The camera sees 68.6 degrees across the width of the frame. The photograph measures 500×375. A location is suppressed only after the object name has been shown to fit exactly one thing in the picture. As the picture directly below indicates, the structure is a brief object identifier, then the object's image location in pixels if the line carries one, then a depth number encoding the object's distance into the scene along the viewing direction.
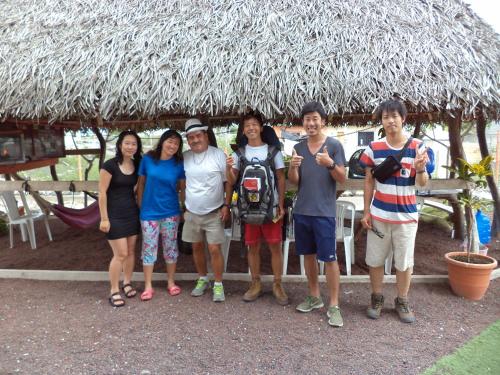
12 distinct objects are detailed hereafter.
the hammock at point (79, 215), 4.16
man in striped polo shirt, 2.48
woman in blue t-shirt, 2.92
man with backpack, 2.66
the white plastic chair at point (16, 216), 4.55
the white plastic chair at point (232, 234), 3.60
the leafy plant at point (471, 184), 3.07
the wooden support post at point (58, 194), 5.76
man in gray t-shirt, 2.53
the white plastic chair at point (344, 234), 3.54
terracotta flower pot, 3.03
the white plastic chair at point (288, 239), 3.46
